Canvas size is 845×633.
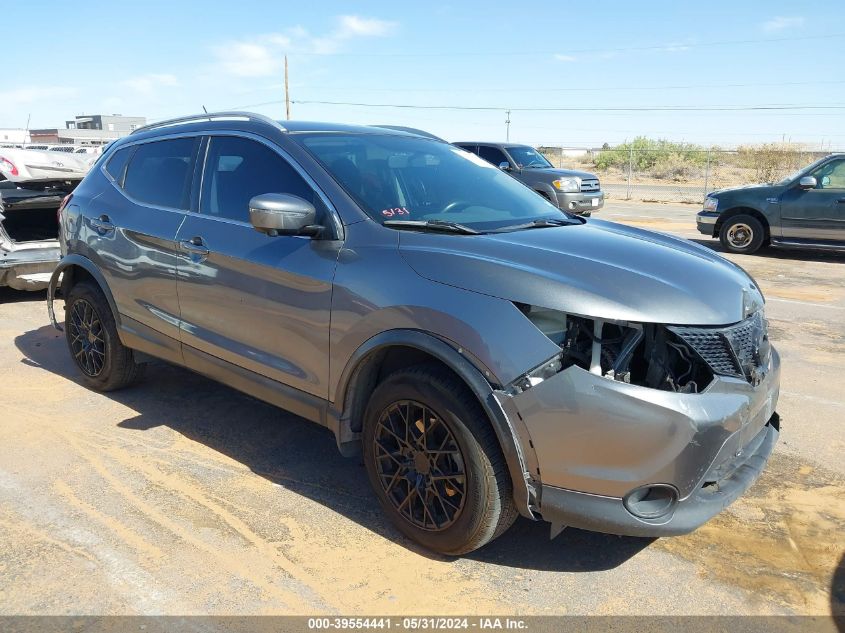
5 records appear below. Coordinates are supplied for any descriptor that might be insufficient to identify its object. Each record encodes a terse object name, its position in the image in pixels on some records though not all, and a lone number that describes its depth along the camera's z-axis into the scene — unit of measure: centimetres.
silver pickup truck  1518
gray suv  267
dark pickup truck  1135
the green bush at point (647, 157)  4528
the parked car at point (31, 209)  755
